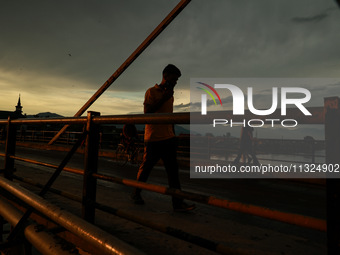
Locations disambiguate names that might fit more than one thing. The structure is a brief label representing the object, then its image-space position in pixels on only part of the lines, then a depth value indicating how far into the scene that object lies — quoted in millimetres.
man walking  3322
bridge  1042
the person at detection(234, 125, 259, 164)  10891
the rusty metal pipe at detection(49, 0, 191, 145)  10344
